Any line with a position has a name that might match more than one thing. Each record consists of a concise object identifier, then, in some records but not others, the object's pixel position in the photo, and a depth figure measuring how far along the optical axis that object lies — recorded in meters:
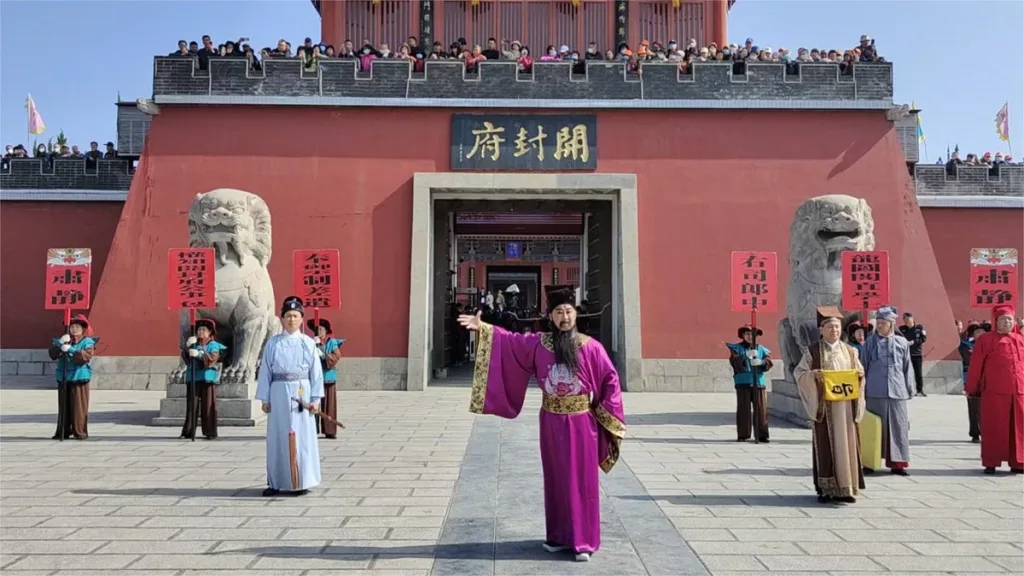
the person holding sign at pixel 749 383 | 7.40
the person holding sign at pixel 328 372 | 7.62
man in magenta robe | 3.82
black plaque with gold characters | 12.38
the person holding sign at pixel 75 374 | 7.35
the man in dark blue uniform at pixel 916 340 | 11.59
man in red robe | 6.00
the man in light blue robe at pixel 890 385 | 5.95
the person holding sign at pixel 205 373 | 7.39
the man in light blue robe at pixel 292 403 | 5.10
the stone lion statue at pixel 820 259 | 8.38
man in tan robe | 4.98
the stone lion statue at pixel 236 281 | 8.44
